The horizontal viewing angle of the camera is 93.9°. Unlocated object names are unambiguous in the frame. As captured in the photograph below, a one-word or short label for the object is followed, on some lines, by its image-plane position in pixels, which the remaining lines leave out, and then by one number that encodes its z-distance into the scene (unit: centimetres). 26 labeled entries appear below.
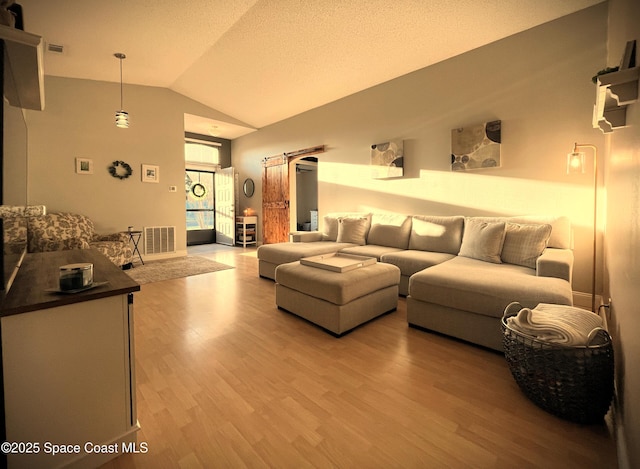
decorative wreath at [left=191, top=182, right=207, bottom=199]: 796
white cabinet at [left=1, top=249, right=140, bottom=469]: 101
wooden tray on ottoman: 259
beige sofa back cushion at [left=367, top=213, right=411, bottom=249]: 403
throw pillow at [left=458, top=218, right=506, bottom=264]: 291
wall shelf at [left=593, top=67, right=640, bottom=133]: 107
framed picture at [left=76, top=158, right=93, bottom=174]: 495
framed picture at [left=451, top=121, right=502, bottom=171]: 351
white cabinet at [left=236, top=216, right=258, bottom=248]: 735
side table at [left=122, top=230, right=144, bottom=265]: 529
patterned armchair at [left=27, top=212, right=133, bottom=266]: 420
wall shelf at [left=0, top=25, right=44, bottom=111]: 120
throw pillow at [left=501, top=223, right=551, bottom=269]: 274
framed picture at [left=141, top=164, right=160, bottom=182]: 561
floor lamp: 261
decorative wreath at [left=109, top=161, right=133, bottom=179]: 528
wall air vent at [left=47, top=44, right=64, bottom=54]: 381
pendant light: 422
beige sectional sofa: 210
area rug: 439
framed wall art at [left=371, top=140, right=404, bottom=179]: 441
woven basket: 136
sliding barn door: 656
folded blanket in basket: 142
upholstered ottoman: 237
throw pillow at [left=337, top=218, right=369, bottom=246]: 443
